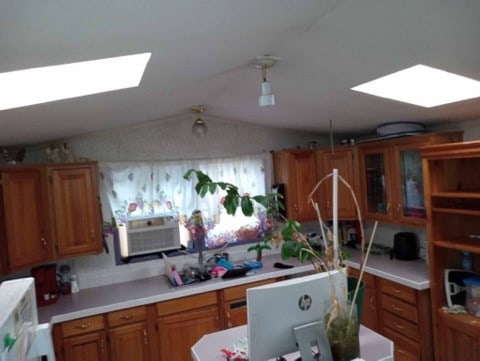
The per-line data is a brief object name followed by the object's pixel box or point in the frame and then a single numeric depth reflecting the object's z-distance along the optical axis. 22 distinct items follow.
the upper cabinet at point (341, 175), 3.45
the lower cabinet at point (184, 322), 2.73
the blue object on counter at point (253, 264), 3.23
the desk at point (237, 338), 1.54
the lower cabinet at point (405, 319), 2.59
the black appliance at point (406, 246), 3.14
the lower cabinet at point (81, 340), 2.45
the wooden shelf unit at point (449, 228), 2.32
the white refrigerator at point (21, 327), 0.82
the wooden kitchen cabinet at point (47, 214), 2.23
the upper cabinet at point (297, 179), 3.53
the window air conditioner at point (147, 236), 3.10
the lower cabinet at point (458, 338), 2.24
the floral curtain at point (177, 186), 3.12
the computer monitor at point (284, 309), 1.27
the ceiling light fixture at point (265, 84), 1.91
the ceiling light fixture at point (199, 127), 3.05
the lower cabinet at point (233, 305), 2.93
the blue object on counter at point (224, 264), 3.18
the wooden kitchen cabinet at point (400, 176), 2.84
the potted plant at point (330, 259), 1.34
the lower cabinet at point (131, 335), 2.60
